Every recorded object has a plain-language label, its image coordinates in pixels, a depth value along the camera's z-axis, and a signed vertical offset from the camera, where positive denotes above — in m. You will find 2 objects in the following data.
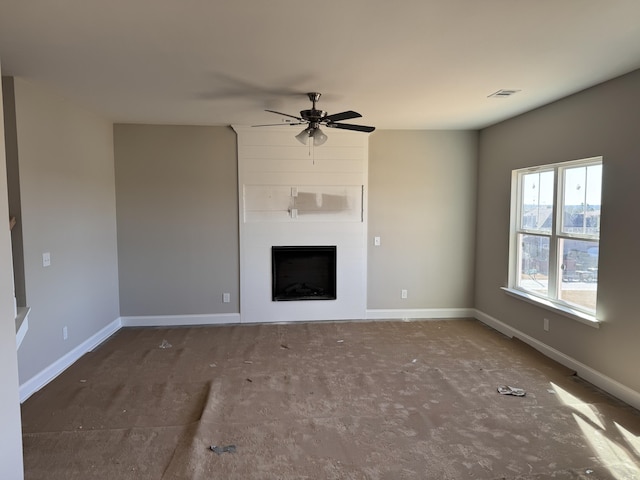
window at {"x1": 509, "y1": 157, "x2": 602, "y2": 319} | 3.37 -0.16
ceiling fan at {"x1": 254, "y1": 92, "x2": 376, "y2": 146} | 3.35 +0.87
